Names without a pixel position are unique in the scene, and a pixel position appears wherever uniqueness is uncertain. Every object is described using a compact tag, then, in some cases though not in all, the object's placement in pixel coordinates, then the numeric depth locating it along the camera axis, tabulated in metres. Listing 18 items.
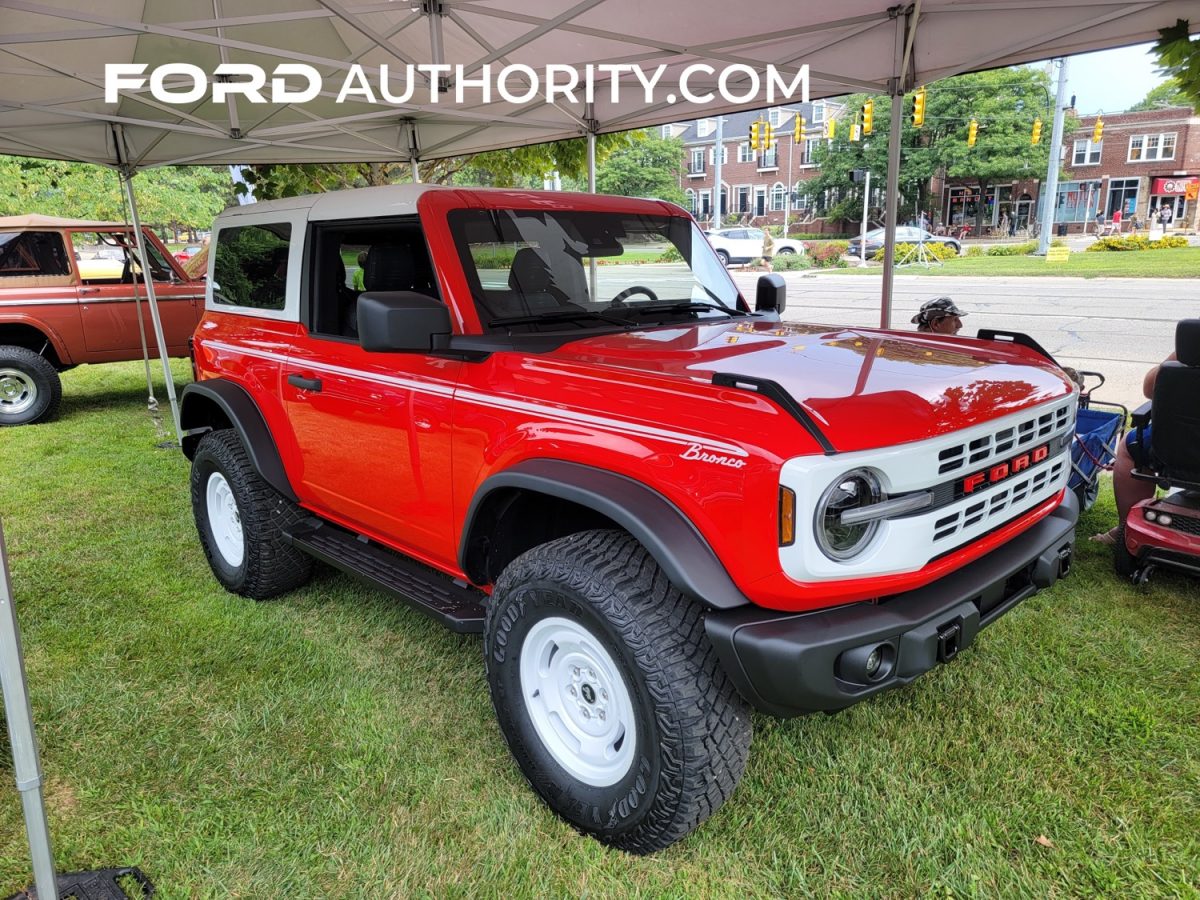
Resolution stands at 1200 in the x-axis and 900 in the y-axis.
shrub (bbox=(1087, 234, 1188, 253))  32.66
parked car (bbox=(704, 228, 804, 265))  32.97
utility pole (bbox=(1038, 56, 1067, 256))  28.88
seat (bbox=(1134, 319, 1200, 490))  3.71
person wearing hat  5.12
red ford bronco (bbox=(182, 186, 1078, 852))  2.07
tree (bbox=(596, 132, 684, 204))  50.09
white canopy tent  5.14
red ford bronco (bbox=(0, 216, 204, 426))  8.93
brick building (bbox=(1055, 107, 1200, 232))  45.50
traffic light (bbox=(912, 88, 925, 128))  13.65
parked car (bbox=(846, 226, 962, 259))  37.09
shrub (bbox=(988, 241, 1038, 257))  35.31
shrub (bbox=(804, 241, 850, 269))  35.12
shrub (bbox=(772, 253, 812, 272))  33.64
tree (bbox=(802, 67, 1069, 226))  45.06
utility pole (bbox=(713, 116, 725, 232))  37.08
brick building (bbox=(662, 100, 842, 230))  54.88
